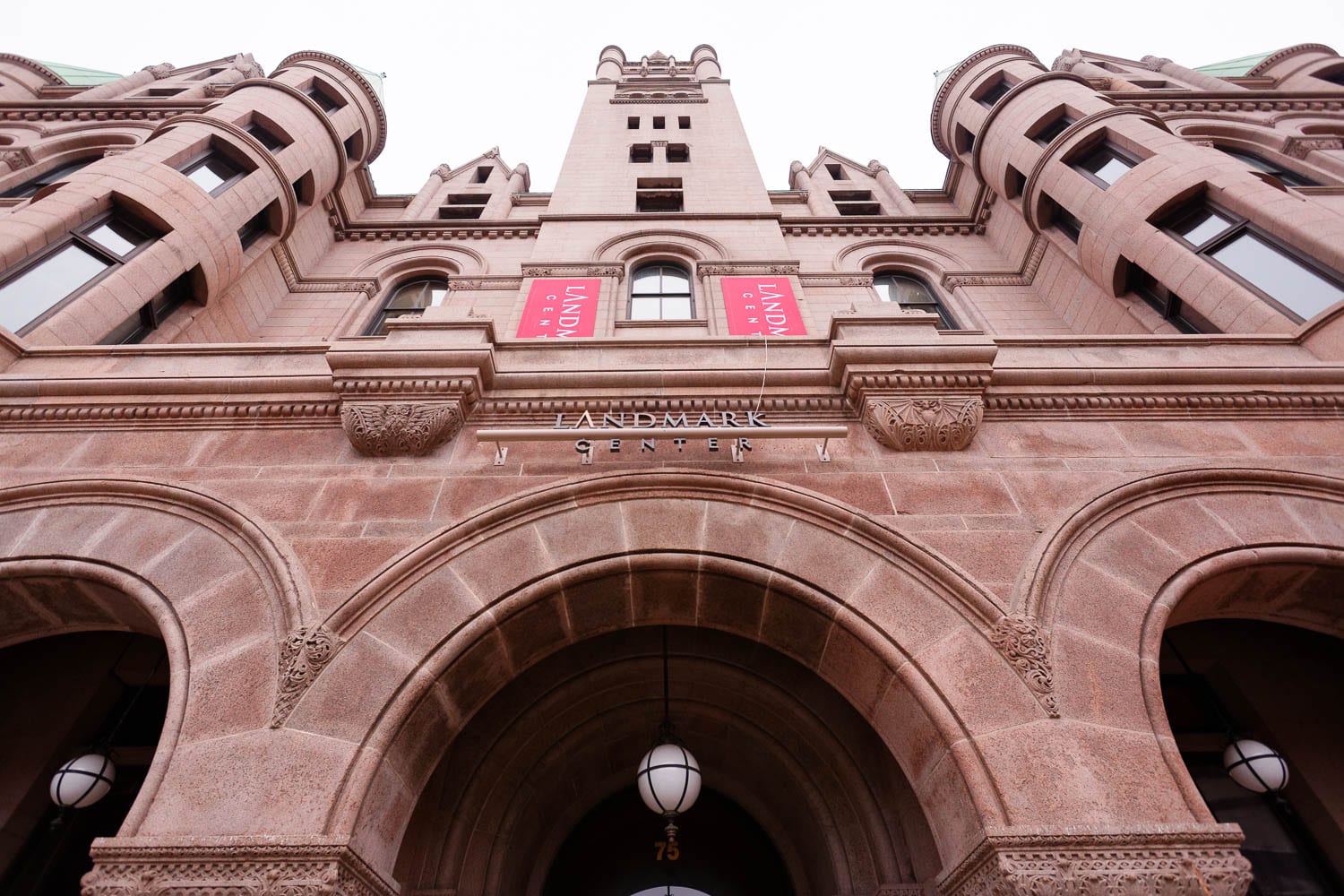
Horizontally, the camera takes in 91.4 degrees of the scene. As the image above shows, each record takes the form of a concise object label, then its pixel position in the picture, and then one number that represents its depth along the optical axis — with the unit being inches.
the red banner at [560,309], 414.9
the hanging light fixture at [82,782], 224.5
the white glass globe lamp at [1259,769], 224.4
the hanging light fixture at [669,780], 208.7
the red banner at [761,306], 420.8
